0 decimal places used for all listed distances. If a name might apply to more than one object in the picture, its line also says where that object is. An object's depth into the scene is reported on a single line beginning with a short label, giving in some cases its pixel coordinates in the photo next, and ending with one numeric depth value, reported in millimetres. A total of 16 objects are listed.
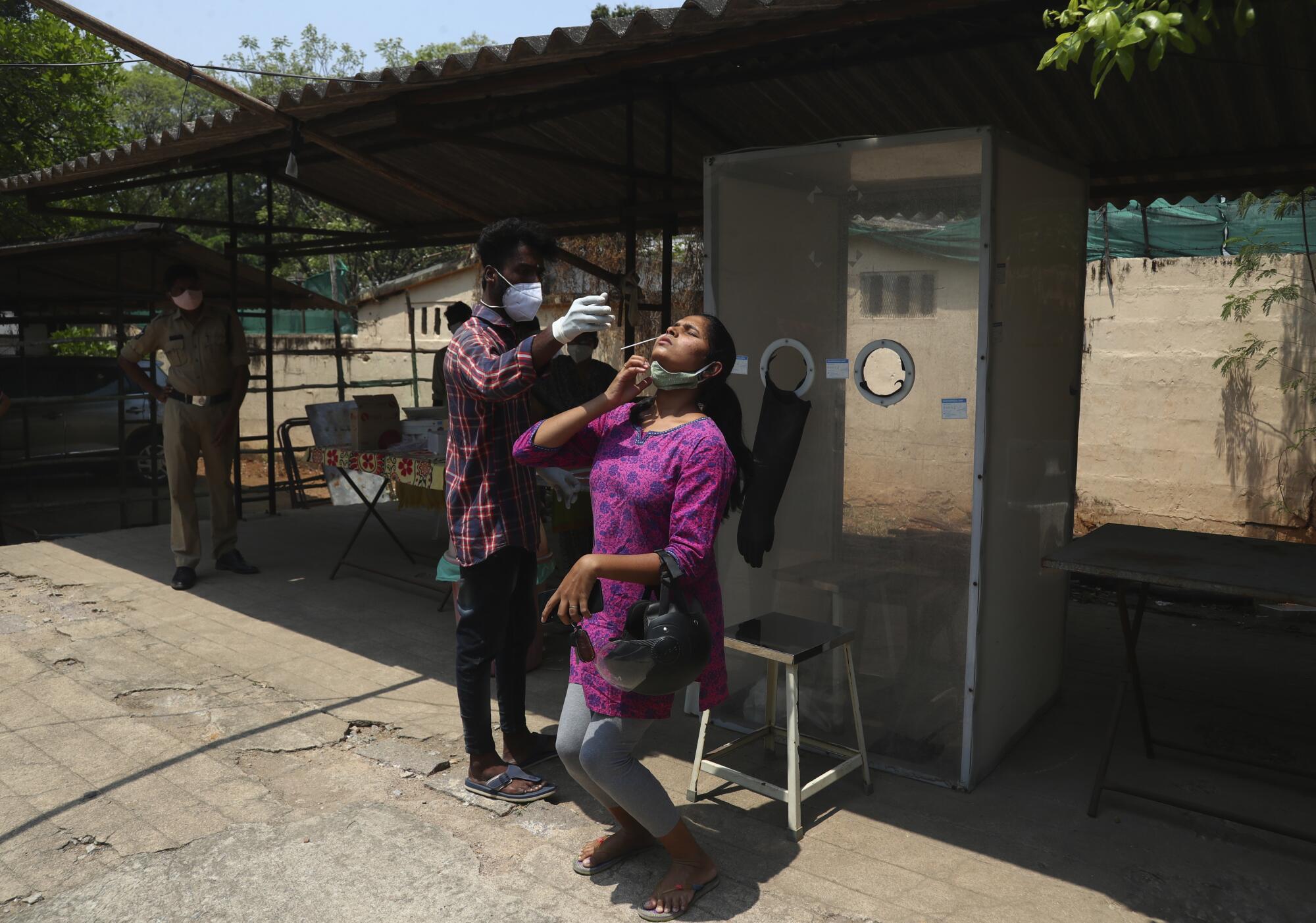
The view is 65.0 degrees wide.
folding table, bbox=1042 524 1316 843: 3209
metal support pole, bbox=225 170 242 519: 8195
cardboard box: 6426
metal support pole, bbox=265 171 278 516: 8668
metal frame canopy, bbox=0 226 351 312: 8734
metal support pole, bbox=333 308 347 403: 10719
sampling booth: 3693
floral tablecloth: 5797
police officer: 6633
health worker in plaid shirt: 3453
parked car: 12250
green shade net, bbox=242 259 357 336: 22002
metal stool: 3344
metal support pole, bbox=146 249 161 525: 9062
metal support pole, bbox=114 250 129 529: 8680
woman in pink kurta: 2689
